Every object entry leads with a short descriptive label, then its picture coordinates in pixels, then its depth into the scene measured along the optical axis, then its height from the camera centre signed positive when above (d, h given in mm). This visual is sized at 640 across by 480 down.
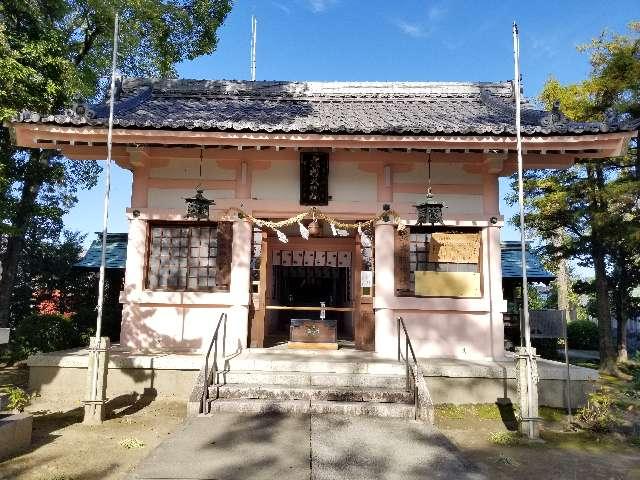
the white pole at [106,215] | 6707 +1104
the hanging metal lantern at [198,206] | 8484 +1504
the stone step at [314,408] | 6359 -1746
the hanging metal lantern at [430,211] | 8352 +1461
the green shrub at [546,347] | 16406 -2116
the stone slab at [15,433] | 5133 -1816
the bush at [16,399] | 6703 -1803
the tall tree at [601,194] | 13352 +3112
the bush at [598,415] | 6657 -1923
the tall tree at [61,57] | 10922 +6814
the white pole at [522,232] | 6207 +871
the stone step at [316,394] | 6660 -1617
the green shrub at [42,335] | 10875 -1329
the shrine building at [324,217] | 8312 +1419
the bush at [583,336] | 23656 -2429
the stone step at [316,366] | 7395 -1338
